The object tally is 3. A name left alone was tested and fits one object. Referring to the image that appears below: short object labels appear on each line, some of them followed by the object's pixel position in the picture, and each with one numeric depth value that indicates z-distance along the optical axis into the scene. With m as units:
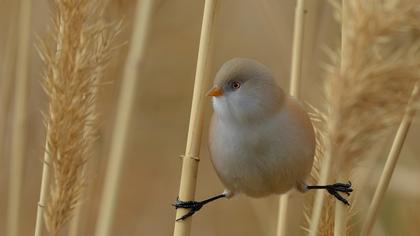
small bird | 2.60
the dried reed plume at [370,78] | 2.50
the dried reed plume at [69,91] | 2.54
